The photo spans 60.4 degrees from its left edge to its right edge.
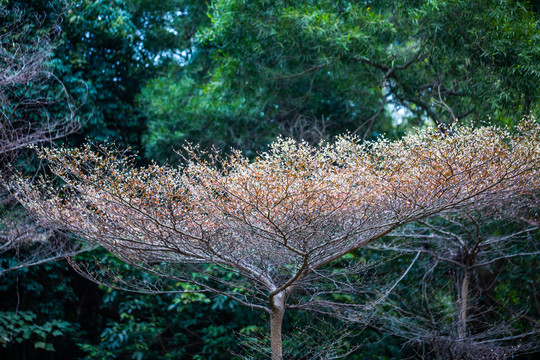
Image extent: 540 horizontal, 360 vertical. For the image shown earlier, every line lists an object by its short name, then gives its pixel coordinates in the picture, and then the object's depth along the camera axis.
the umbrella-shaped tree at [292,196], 3.18
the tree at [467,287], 4.41
